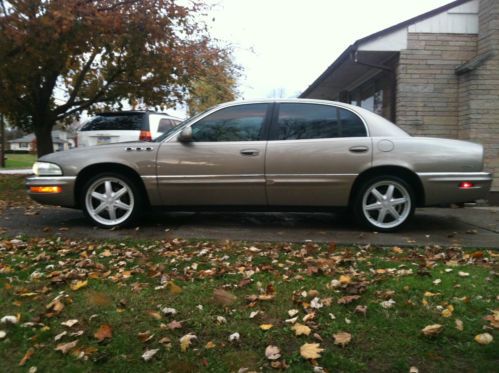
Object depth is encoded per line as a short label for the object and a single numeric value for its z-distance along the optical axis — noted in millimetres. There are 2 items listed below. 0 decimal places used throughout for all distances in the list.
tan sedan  5211
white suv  9523
